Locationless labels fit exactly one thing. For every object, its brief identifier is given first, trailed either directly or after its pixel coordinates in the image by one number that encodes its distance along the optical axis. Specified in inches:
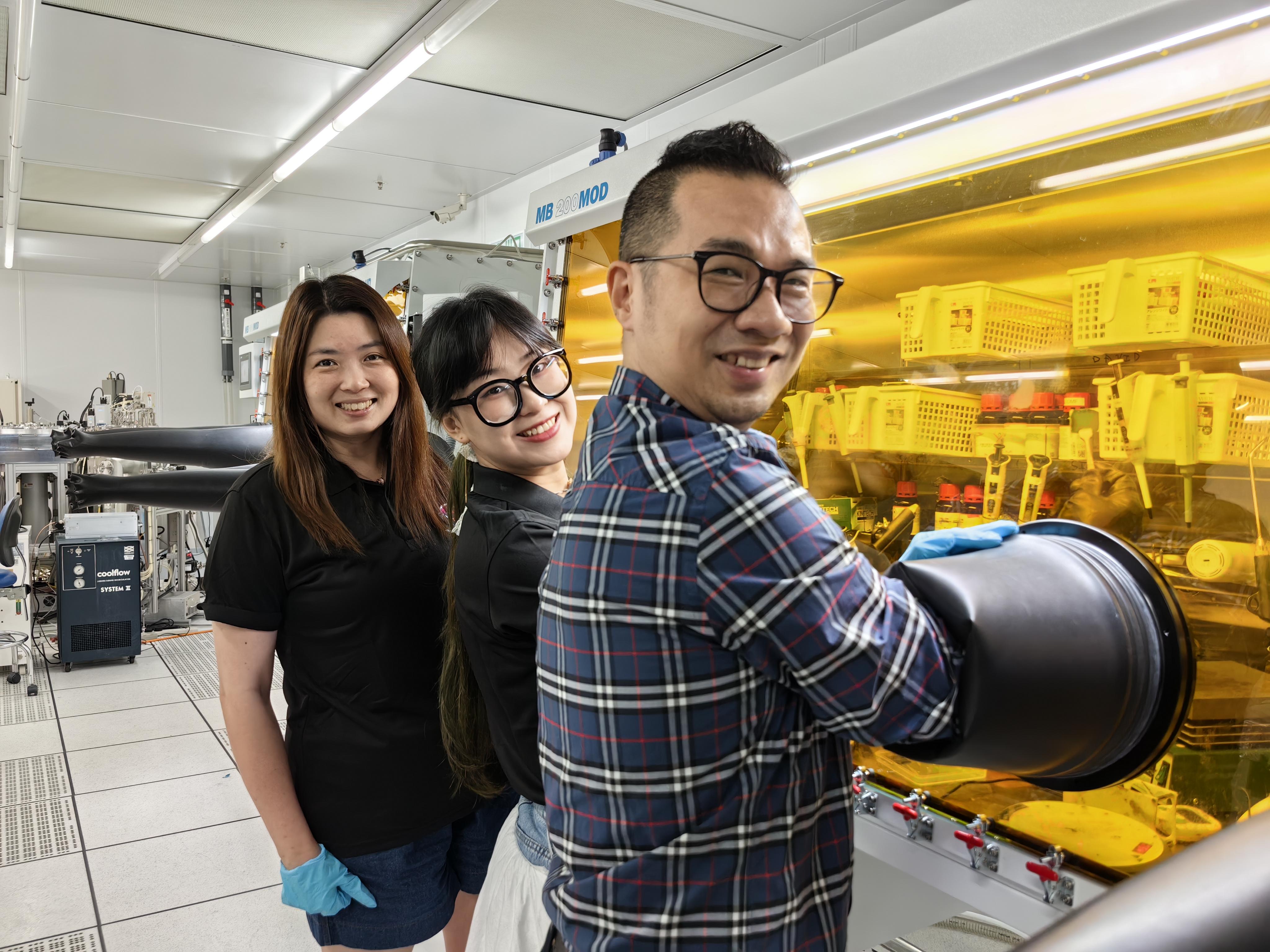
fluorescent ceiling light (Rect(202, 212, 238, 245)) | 291.3
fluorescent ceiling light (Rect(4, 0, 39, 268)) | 148.5
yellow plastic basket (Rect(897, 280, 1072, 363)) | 62.9
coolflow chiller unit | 235.3
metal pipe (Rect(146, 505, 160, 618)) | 272.8
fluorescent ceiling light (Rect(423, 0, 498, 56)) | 140.3
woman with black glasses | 55.0
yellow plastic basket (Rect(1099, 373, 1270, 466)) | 49.3
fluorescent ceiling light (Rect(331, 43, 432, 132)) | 160.1
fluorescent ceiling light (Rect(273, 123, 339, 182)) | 205.0
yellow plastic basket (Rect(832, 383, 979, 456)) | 69.2
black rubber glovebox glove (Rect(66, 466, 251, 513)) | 94.0
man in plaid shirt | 33.8
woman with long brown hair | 66.7
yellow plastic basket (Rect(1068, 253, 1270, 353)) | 50.0
